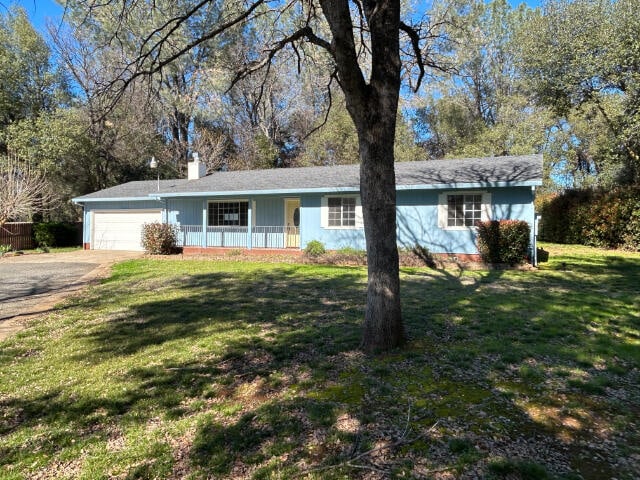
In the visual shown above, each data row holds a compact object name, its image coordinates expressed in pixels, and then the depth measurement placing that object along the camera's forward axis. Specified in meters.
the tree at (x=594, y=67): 16.97
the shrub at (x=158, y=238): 16.53
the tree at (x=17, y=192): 16.17
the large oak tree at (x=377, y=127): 4.31
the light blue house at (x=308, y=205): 13.12
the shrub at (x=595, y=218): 15.44
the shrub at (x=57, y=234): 21.31
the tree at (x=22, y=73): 22.28
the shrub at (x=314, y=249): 14.41
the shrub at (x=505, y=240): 11.77
